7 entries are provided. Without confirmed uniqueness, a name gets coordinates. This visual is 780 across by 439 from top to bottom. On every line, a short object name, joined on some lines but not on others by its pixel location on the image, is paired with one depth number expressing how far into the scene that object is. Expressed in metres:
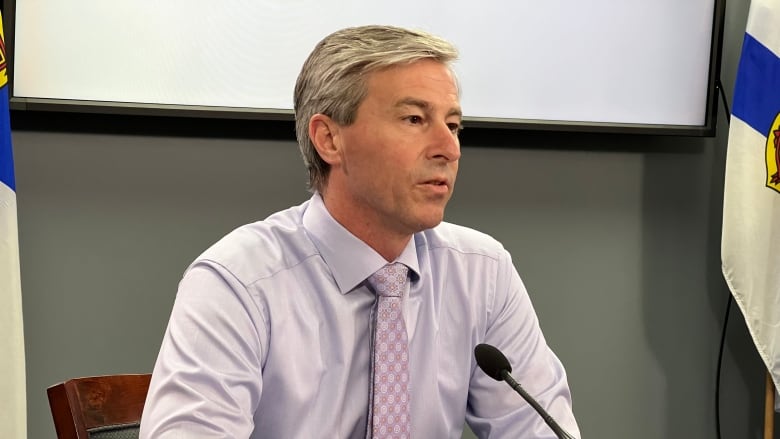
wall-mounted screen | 4.82
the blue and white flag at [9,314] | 4.14
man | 3.05
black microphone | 2.77
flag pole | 5.68
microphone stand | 2.59
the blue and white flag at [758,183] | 5.39
